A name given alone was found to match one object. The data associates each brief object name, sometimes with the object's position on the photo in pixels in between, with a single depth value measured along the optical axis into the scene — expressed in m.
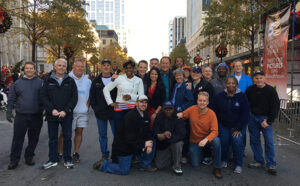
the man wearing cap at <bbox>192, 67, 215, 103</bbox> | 4.68
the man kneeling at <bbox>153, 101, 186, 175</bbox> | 4.11
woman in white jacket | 4.39
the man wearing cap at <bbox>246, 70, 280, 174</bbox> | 4.21
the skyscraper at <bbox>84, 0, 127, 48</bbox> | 193.38
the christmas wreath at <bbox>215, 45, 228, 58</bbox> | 15.20
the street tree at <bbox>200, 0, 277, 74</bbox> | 12.90
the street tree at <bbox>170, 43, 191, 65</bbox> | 50.14
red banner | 6.82
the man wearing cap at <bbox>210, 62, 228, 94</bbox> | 5.02
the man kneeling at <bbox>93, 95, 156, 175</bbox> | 3.94
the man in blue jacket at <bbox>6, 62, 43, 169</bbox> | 4.18
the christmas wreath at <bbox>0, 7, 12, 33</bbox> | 9.79
